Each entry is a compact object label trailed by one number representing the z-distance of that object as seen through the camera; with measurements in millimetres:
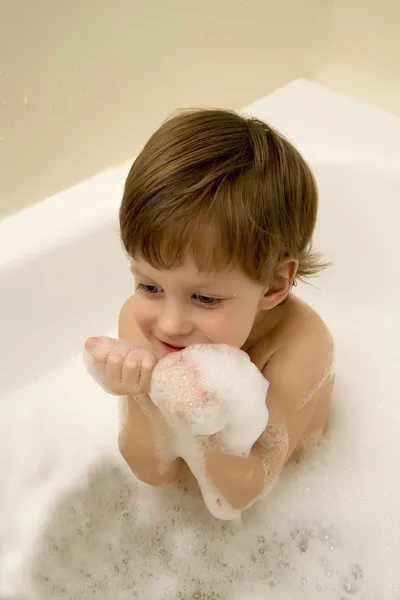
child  781
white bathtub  1106
